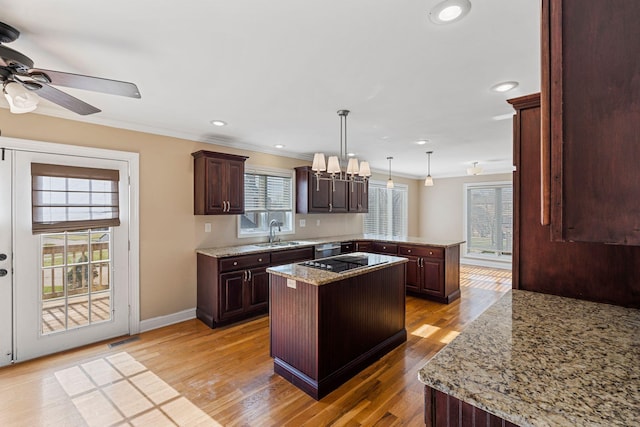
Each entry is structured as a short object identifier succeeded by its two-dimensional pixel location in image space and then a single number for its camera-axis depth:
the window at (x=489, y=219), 7.16
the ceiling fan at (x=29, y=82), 1.54
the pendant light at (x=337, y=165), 3.03
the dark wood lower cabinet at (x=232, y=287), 3.62
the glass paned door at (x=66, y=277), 2.81
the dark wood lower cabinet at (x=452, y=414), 0.88
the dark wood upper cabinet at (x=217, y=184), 3.83
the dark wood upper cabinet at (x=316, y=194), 5.07
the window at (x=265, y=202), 4.61
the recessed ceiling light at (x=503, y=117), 3.17
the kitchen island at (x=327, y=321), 2.34
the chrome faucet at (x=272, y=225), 4.69
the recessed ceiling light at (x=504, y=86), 2.38
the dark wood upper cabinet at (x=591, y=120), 0.59
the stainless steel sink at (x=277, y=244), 4.32
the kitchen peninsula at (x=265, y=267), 3.66
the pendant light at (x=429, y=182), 5.88
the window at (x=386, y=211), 7.19
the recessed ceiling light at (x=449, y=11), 1.45
